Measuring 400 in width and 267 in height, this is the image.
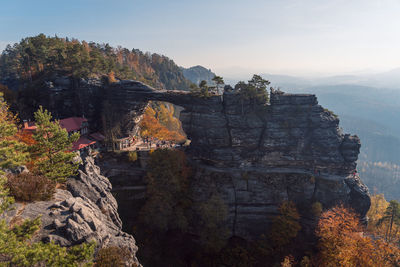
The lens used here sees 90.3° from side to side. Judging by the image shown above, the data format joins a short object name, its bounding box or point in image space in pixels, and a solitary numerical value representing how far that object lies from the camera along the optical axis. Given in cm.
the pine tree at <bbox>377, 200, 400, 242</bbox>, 3631
